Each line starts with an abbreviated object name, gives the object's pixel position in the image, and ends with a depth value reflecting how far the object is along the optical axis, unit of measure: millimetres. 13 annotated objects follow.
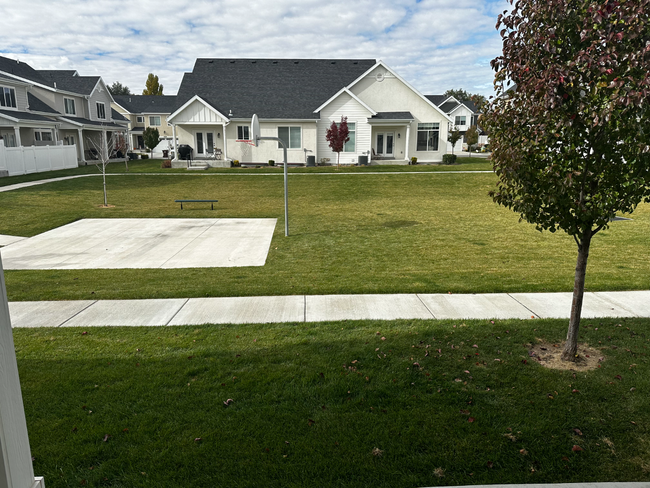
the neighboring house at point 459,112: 67231
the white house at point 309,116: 35719
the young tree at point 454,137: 45188
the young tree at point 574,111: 4199
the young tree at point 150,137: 45562
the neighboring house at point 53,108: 34031
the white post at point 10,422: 2121
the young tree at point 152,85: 90194
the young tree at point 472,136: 53744
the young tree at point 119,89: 119125
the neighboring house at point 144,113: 63781
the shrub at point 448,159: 36562
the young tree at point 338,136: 32812
